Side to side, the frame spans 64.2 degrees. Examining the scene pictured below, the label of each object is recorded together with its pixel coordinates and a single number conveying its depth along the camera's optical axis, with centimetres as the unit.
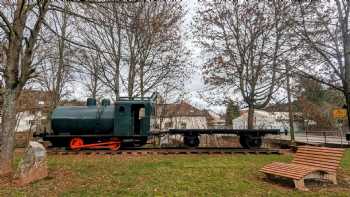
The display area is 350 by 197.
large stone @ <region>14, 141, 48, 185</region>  708
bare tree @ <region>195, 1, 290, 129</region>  2144
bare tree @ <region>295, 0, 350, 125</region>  1500
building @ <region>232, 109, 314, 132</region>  4331
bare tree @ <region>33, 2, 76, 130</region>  1973
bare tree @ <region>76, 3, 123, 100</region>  2069
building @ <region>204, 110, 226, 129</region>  3268
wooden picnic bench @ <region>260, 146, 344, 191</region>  671
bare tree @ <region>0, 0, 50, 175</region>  796
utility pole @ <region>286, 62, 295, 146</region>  2062
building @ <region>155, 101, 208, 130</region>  2652
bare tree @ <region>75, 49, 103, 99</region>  2109
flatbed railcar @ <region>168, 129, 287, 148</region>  1418
